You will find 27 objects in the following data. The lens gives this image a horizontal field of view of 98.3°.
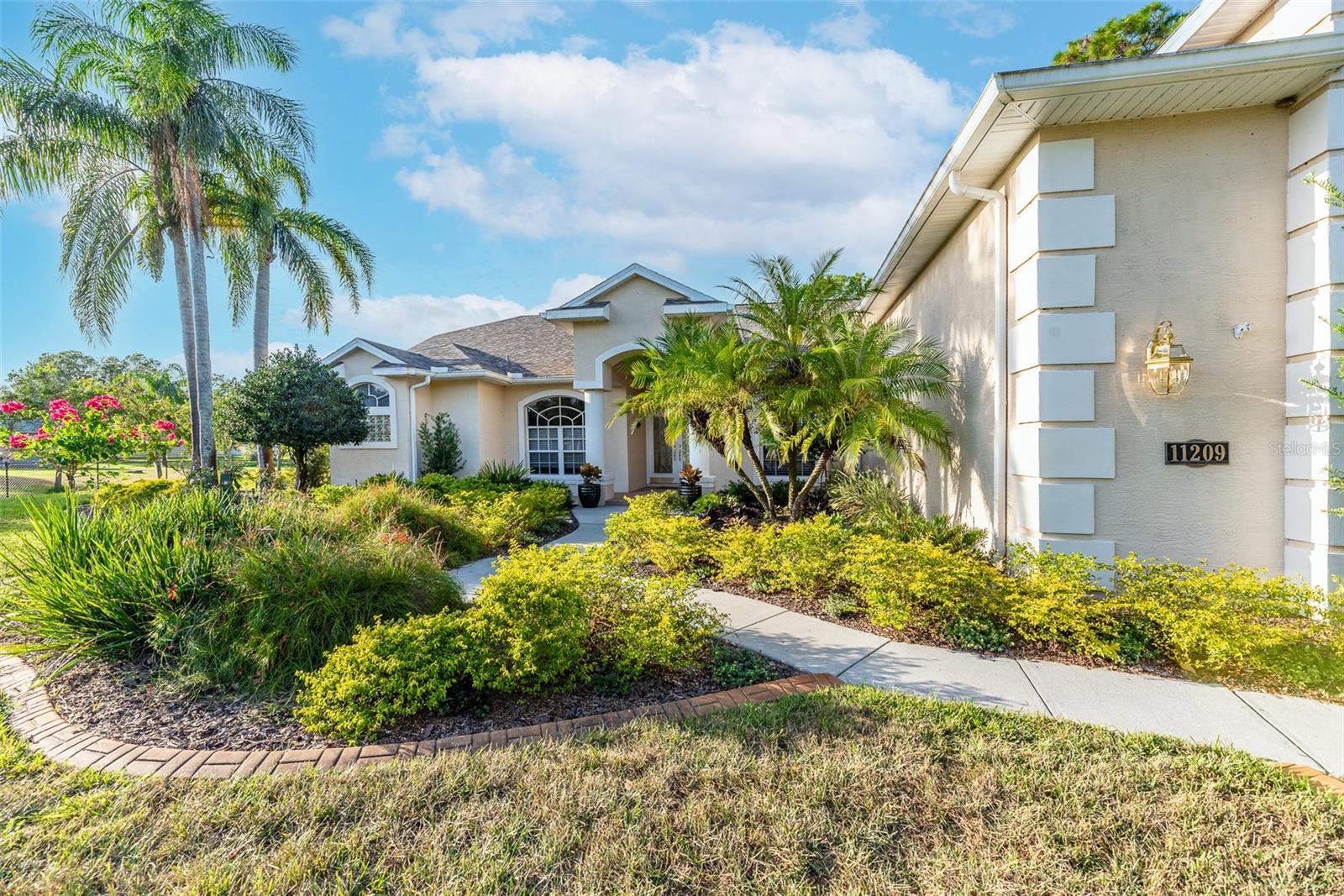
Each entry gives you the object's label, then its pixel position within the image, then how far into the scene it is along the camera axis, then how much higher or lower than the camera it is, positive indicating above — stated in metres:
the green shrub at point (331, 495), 9.34 -0.94
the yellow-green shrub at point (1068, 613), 4.41 -1.44
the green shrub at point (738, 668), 4.15 -1.75
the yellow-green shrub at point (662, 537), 7.01 -1.33
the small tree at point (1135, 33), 13.27 +9.29
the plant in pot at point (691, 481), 12.45 -1.04
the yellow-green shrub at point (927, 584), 4.88 -1.34
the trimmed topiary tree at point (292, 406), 13.25 +0.81
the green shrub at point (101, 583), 4.46 -1.10
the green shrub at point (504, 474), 13.49 -0.89
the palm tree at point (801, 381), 7.23 +0.70
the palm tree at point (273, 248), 14.54 +5.21
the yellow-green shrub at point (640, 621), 4.09 -1.41
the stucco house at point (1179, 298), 4.74 +1.11
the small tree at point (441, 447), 15.63 -0.23
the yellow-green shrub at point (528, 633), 3.75 -1.31
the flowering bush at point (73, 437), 12.91 +0.20
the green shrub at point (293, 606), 4.12 -1.30
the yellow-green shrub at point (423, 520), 8.03 -1.16
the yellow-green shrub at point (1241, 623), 3.97 -1.44
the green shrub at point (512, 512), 9.06 -1.30
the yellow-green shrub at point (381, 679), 3.41 -1.47
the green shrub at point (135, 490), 10.66 -0.97
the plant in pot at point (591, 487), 14.05 -1.25
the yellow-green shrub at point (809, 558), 6.03 -1.34
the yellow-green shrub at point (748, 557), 6.46 -1.40
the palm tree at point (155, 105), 11.75 +7.13
